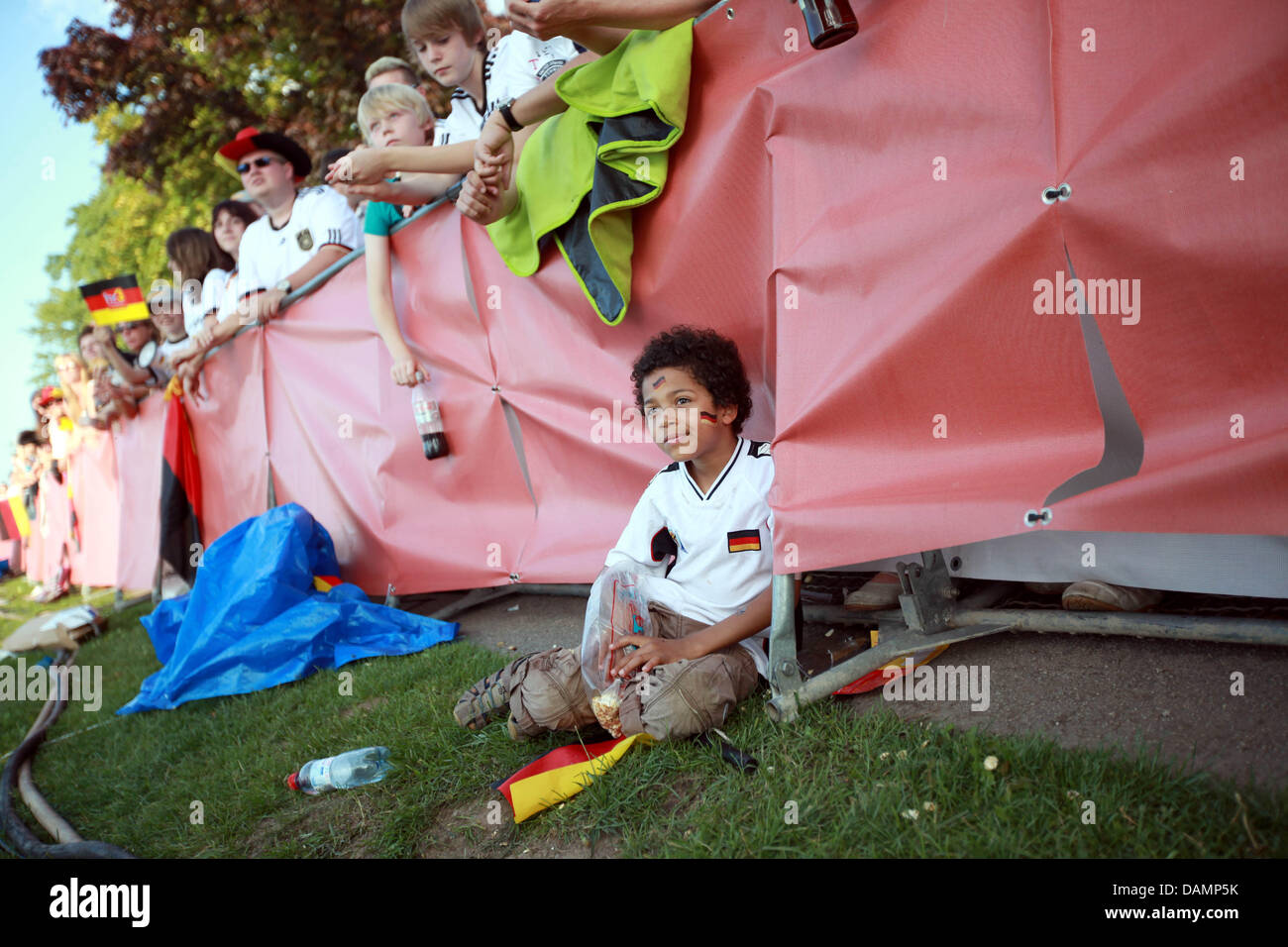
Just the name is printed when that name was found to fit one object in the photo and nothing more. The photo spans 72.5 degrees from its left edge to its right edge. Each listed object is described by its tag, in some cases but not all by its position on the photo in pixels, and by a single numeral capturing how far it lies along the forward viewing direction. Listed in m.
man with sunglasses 5.11
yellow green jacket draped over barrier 2.59
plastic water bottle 2.70
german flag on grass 2.21
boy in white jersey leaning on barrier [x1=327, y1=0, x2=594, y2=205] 3.15
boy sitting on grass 2.44
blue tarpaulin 3.98
